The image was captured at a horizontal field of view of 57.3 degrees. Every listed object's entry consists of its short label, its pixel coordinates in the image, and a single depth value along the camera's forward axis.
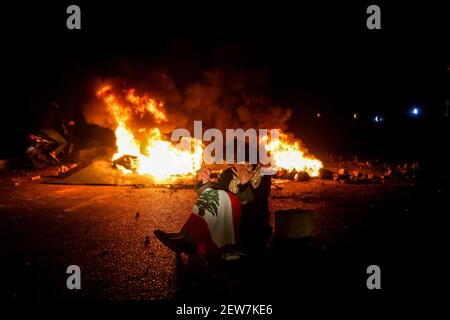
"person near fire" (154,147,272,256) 5.84
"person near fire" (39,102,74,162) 18.86
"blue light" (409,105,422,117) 30.22
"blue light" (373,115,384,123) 32.05
